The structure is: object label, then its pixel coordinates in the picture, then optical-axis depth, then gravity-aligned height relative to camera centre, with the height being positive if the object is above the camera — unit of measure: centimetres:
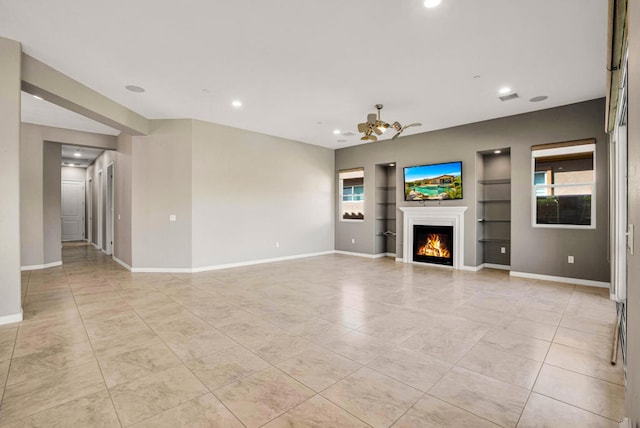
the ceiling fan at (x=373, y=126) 504 +144
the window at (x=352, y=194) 859 +53
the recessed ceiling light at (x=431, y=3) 268 +186
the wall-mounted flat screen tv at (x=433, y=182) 663 +69
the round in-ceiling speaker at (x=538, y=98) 488 +186
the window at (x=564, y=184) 510 +48
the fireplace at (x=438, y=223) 660 -26
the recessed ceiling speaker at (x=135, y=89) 452 +186
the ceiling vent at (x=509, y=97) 483 +186
